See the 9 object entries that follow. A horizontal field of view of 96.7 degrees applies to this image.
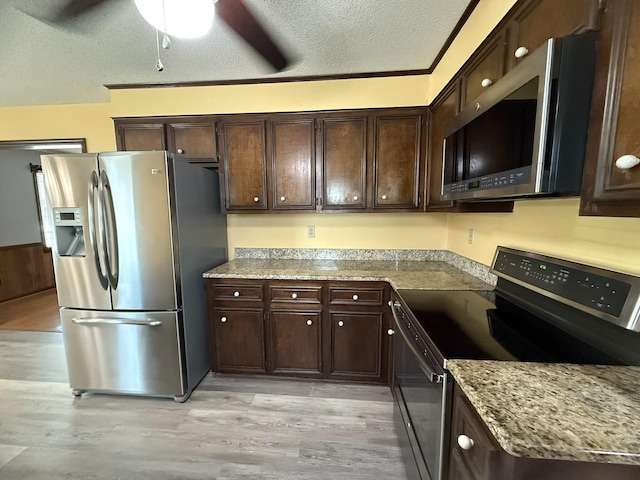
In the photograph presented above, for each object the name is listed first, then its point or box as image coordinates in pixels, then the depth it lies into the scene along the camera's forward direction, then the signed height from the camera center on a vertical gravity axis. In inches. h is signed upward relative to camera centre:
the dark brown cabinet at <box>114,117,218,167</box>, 100.7 +27.6
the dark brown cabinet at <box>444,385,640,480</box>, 24.8 -23.5
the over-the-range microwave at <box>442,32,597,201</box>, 32.7 +11.7
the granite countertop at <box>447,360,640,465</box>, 23.0 -19.0
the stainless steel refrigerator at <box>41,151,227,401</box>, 79.4 -15.6
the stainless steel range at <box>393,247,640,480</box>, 36.8 -19.1
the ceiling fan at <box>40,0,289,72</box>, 53.3 +39.5
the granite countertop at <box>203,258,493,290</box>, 75.9 -19.1
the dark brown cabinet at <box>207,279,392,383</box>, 89.4 -37.5
